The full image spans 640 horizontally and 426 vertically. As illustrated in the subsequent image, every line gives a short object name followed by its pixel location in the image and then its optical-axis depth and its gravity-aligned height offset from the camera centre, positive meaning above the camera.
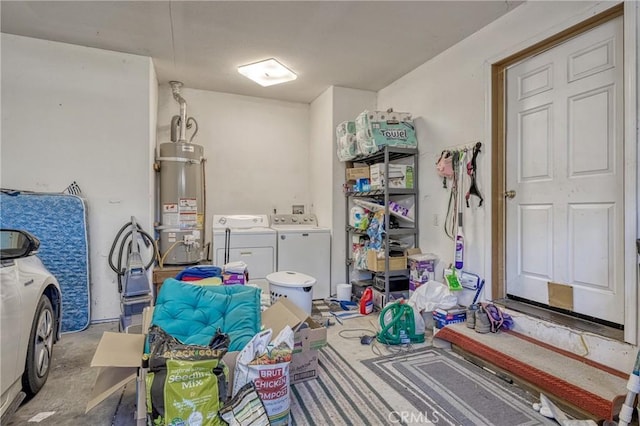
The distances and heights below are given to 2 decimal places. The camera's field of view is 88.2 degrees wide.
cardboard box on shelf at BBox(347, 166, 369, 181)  3.83 +0.43
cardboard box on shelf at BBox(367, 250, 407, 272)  3.46 -0.56
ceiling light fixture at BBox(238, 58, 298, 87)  3.48 +1.51
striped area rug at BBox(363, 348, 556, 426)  1.74 -1.10
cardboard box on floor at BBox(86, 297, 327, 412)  1.64 -0.78
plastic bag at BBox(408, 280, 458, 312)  2.84 -0.78
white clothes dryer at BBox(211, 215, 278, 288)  3.66 -0.44
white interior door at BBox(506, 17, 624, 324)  2.04 +0.24
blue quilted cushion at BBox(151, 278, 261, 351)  1.90 -0.61
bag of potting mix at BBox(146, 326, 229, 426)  1.39 -0.76
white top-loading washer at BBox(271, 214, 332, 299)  3.89 -0.52
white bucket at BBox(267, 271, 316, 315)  2.99 -0.72
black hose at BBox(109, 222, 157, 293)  3.11 -0.34
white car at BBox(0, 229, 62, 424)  1.57 -0.58
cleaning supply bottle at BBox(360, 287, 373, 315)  3.48 -0.99
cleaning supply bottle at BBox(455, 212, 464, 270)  2.94 -0.38
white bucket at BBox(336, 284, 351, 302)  3.84 -0.96
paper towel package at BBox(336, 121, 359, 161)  3.81 +0.81
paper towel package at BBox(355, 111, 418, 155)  3.42 +0.83
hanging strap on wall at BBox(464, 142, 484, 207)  2.80 +0.32
